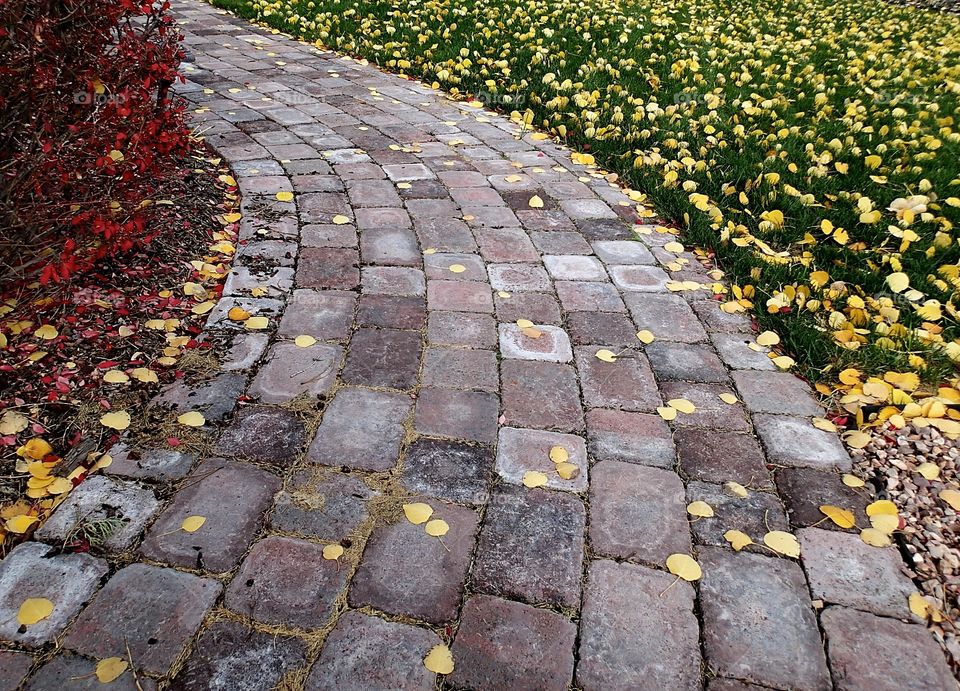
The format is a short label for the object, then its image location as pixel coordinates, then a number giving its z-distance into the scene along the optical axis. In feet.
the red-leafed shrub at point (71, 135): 7.23
